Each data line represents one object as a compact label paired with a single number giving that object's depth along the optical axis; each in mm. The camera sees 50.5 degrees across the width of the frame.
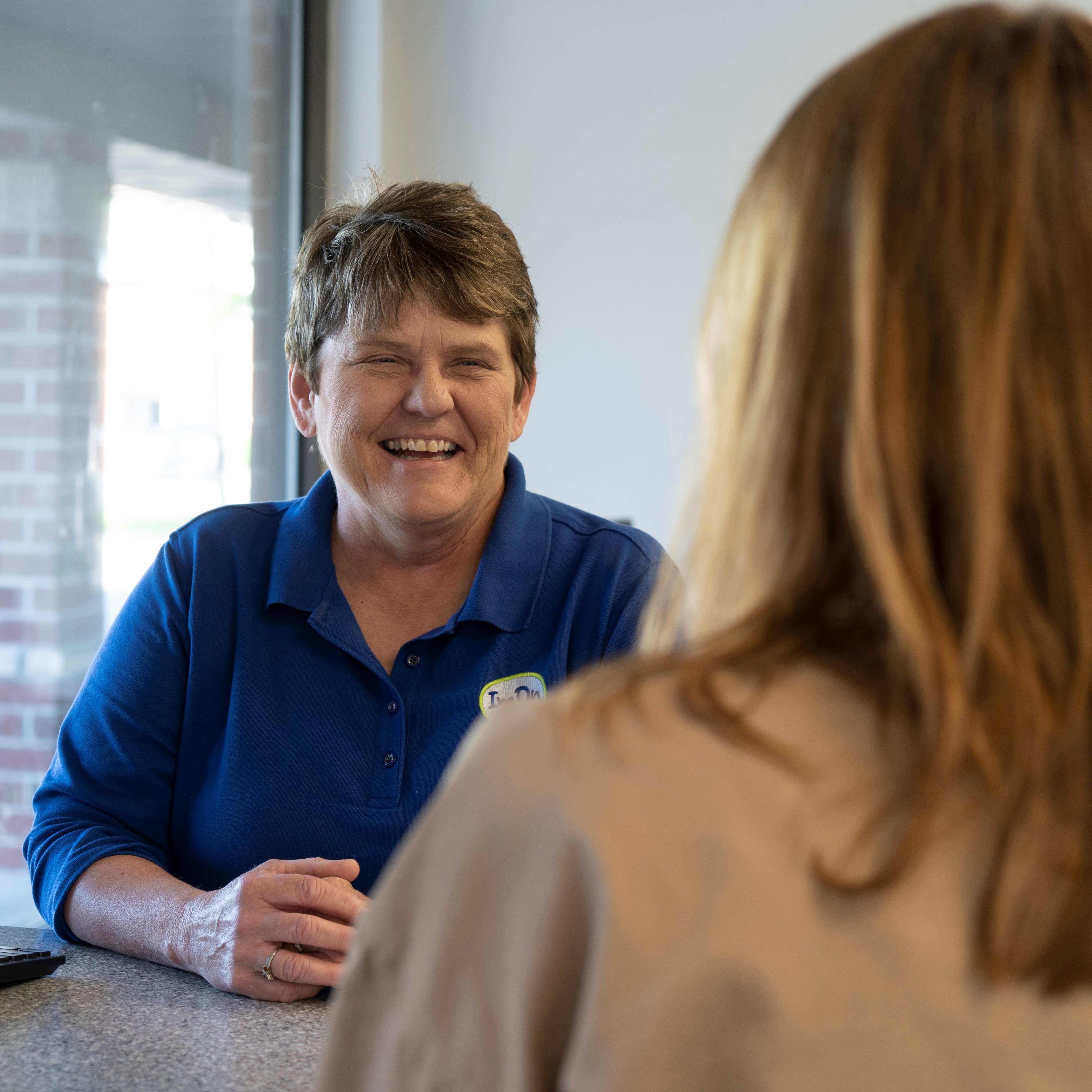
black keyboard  1100
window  1948
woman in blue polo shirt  1388
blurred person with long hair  483
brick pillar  1922
